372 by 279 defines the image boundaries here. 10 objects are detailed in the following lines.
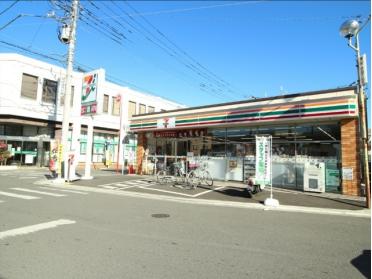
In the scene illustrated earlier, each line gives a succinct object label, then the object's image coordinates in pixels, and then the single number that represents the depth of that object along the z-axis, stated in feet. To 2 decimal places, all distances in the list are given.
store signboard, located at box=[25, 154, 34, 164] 98.95
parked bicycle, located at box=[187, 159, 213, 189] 50.93
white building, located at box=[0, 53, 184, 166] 94.02
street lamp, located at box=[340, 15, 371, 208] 35.27
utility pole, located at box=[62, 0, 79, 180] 57.11
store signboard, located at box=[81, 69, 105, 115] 58.03
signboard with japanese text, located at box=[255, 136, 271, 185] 40.04
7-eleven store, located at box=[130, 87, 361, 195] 46.42
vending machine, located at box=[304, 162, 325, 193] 47.73
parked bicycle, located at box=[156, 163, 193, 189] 52.27
